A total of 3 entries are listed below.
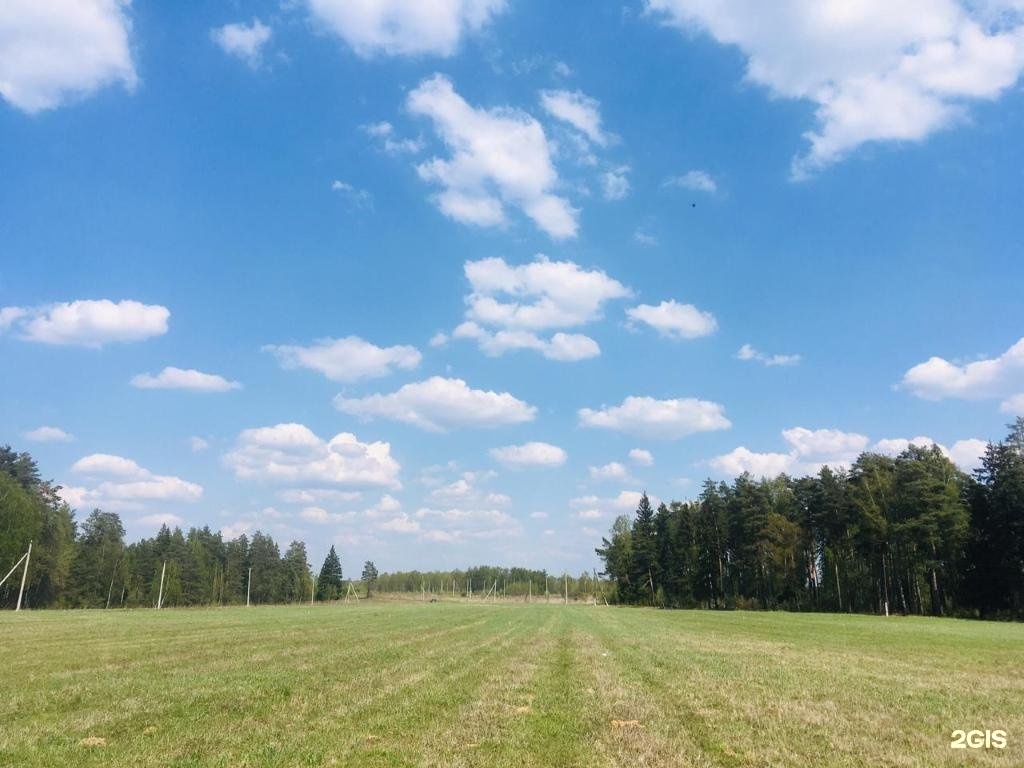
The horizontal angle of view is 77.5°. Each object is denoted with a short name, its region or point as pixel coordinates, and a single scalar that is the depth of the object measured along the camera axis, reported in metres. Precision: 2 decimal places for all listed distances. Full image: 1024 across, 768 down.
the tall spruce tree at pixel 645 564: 112.62
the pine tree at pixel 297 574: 163.38
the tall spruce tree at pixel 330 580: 172.00
